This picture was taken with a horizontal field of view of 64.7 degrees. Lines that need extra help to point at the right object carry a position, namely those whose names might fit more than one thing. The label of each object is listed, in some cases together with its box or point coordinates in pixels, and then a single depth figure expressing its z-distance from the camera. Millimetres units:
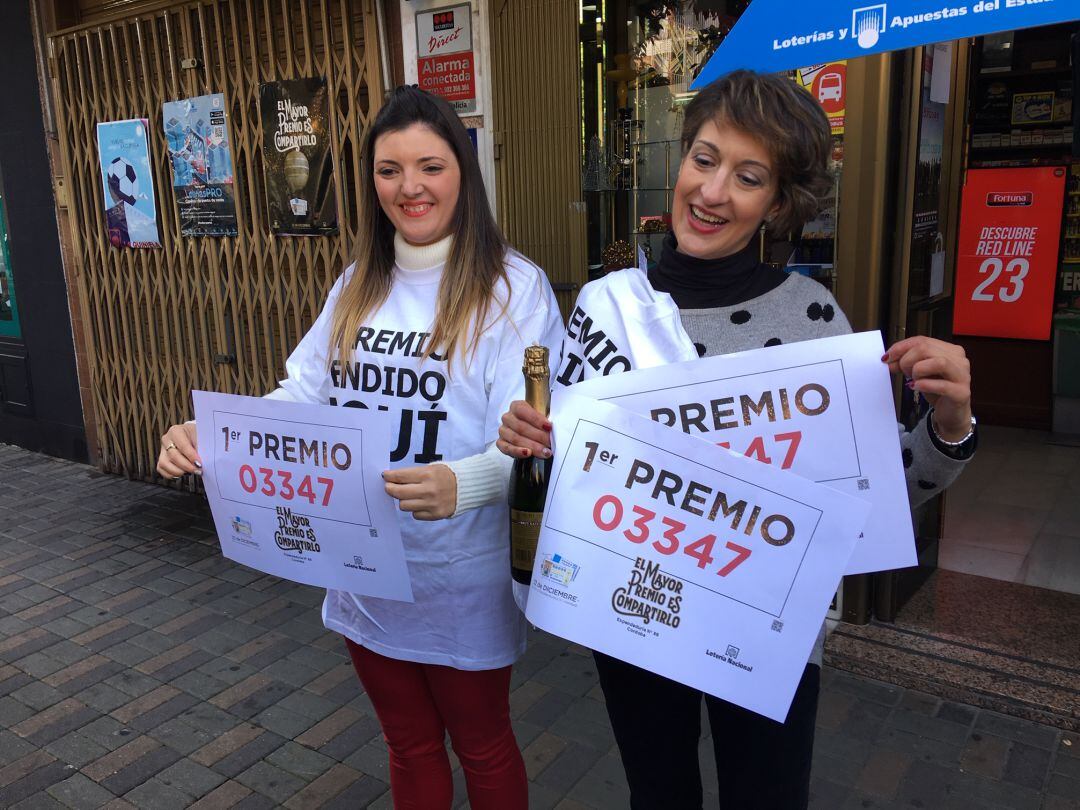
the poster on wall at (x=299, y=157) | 4629
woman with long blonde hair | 1868
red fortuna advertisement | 5992
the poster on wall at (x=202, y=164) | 5094
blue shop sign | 1659
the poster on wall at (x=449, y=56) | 4113
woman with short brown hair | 1529
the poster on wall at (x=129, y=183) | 5477
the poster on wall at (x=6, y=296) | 6703
